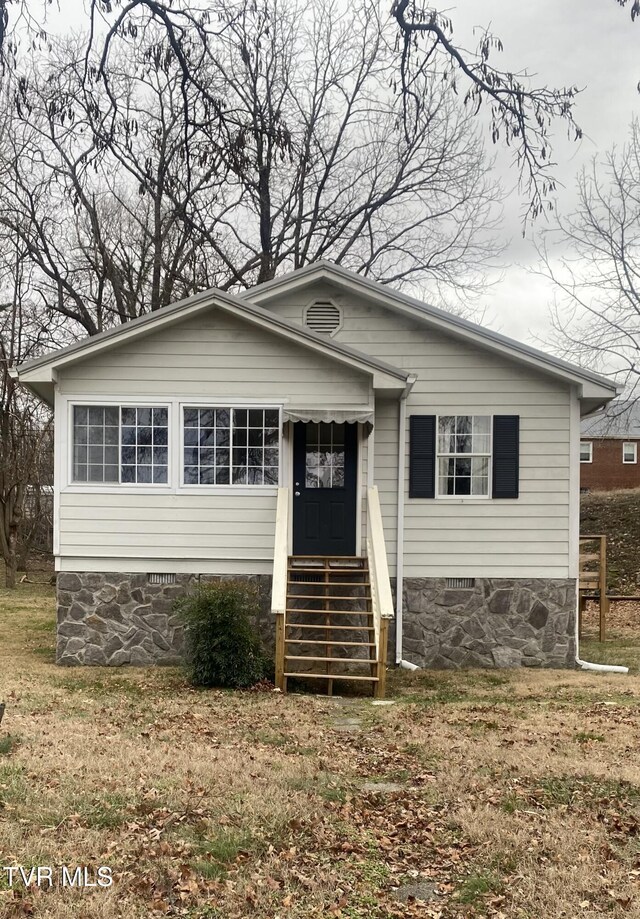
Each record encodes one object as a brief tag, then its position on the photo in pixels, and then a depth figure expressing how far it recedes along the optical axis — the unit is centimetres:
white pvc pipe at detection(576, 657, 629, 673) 1182
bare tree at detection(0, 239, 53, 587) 2203
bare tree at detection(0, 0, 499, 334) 2012
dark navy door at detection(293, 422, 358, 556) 1160
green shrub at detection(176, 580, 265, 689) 991
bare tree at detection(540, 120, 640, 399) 2259
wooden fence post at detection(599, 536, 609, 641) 1431
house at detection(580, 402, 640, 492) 3759
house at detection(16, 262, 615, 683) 1134
